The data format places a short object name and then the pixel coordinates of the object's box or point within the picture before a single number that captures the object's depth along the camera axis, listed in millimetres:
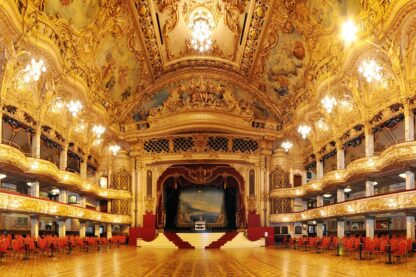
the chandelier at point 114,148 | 30017
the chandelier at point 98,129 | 24016
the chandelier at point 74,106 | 19444
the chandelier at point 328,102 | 19755
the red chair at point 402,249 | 14859
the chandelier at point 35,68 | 15836
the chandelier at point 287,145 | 31339
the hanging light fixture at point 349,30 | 14922
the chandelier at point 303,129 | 22578
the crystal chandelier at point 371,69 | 17953
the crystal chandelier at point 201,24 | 26969
